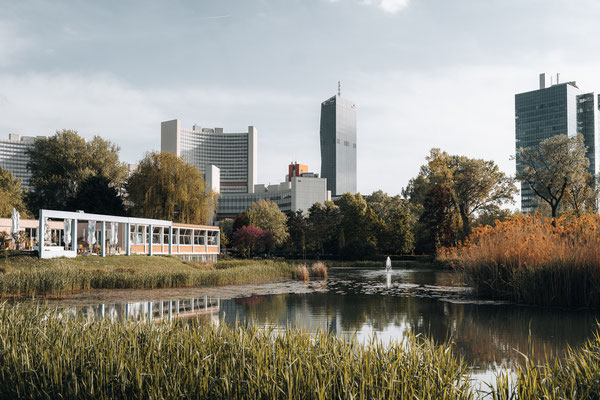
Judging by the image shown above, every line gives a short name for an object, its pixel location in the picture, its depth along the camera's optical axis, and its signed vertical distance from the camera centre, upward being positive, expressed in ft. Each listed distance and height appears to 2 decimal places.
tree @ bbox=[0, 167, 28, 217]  145.79 +8.39
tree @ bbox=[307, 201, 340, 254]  239.30 -2.47
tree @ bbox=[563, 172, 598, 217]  156.76 +9.58
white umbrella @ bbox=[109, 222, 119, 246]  116.98 -2.55
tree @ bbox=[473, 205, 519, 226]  178.26 +3.83
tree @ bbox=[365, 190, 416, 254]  204.85 -4.04
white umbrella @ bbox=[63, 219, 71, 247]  97.45 -2.14
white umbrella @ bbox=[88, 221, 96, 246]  104.39 -2.07
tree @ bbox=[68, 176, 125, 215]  170.30 +8.26
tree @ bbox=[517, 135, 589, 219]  150.00 +18.22
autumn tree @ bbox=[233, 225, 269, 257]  225.35 -7.05
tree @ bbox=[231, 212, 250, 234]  263.90 +1.10
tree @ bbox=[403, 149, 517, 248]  174.50 +12.61
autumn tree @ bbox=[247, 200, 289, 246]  247.09 +1.67
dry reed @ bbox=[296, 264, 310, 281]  104.96 -10.53
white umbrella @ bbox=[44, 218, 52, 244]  94.21 -2.29
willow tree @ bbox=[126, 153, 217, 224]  156.15 +10.37
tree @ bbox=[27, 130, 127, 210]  185.06 +20.91
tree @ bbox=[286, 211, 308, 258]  247.91 -3.74
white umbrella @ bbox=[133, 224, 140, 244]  123.53 -3.46
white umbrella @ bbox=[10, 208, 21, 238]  94.63 -0.27
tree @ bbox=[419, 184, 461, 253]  172.14 +2.60
